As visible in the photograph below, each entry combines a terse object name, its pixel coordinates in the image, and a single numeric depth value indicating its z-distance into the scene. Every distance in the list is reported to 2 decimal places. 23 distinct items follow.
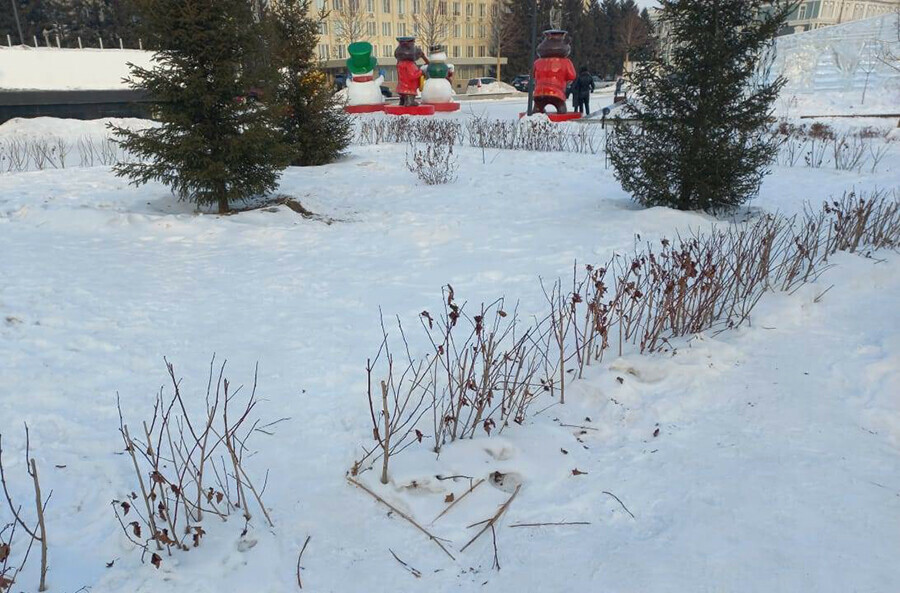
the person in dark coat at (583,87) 19.59
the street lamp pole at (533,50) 19.25
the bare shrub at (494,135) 12.46
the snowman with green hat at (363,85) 21.19
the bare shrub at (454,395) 2.58
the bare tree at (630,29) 45.72
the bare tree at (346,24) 43.04
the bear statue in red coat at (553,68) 17.67
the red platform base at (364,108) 21.36
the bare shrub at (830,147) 10.05
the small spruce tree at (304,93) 9.23
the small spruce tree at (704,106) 6.10
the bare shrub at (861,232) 4.76
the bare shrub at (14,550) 1.63
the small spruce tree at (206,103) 6.09
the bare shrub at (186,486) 1.97
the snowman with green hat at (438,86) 22.25
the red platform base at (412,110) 20.40
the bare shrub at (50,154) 10.43
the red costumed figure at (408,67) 21.95
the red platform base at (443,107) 22.23
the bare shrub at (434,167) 8.75
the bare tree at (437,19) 46.42
